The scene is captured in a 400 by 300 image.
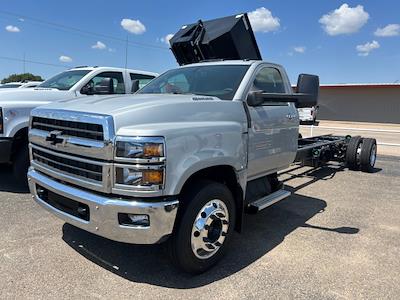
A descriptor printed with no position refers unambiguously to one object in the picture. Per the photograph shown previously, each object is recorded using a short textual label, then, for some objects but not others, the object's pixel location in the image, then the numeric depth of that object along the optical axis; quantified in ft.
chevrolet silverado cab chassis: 9.80
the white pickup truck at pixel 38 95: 18.58
